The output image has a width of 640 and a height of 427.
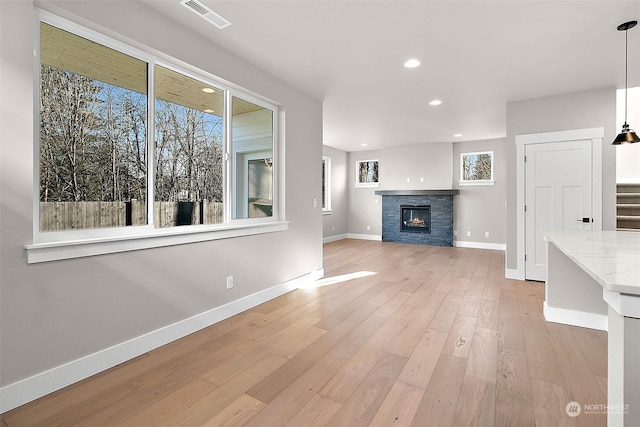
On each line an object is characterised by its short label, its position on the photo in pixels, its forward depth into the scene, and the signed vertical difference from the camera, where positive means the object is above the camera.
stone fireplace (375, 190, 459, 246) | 7.82 -0.17
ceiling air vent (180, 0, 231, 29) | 2.26 +1.54
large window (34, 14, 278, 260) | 1.95 +0.54
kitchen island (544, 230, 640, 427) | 1.01 -0.45
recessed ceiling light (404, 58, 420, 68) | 3.21 +1.57
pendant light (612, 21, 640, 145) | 2.60 +0.70
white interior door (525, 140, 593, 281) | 4.09 +0.24
